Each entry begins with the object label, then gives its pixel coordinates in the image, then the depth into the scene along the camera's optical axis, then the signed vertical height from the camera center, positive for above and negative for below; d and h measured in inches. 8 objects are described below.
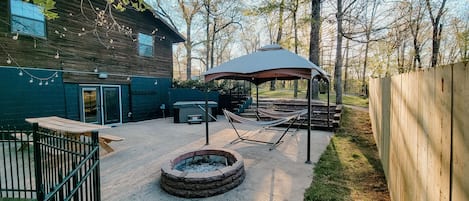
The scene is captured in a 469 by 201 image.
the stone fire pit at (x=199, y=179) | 125.0 -48.6
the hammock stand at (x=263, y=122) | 220.2 -28.6
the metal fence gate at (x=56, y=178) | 60.0 -26.0
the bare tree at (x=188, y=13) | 706.2 +247.2
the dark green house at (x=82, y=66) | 268.8 +38.7
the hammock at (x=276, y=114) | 232.7 -24.8
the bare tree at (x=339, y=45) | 428.5 +86.4
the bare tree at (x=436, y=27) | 484.7 +135.5
